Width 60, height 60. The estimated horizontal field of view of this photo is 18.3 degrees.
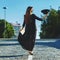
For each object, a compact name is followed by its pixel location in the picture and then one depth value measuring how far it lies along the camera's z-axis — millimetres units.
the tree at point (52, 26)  42472
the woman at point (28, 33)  7089
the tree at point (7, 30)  51722
